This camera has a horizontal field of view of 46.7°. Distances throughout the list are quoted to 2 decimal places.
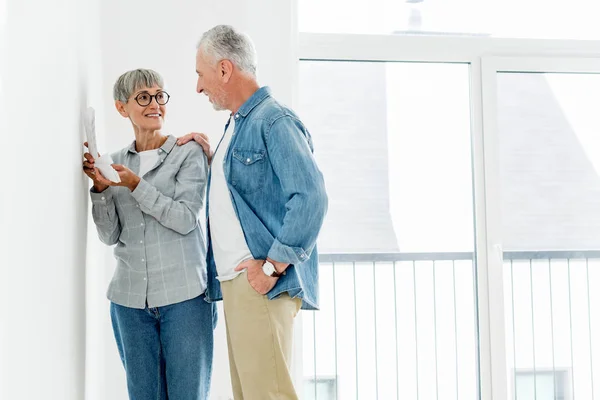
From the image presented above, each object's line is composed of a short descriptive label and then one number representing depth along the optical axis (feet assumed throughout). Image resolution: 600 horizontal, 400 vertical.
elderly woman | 6.57
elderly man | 6.07
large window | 10.20
